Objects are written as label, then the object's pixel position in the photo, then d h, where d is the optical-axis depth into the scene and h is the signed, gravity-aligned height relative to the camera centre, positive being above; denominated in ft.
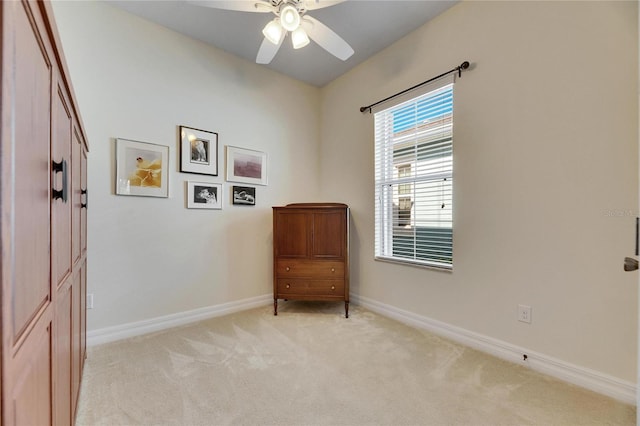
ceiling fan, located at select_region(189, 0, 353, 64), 5.73 +4.25
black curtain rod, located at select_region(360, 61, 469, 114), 7.25 +3.88
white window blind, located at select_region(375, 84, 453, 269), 7.97 +1.06
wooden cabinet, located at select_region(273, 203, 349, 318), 9.28 -1.34
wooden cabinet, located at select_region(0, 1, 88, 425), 1.62 -0.05
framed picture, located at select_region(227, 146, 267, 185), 9.64 +1.71
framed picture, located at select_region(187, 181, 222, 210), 8.80 +0.57
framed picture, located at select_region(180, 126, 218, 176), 8.64 +1.99
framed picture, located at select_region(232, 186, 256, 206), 9.80 +0.64
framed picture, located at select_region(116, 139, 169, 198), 7.61 +1.26
